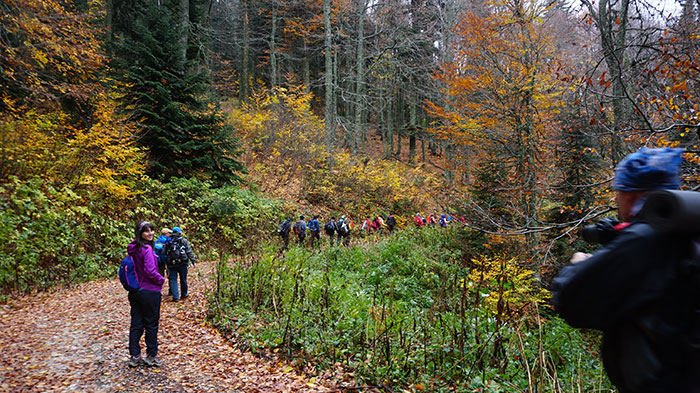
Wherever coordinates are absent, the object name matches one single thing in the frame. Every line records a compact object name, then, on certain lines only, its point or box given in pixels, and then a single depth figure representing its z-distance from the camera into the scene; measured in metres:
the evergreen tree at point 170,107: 13.87
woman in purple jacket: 5.05
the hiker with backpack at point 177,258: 7.95
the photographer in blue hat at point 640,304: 1.30
